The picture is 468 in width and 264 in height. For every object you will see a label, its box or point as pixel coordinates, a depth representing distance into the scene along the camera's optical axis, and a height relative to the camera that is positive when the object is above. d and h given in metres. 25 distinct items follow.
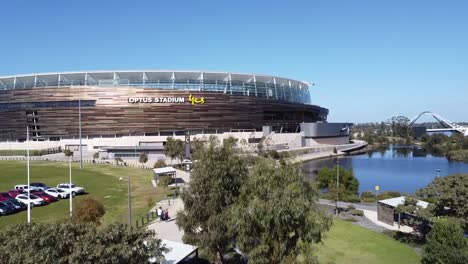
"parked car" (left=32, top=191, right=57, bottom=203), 37.56 -6.68
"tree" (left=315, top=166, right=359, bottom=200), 45.03 -6.19
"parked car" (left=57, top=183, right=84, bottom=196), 41.09 -6.46
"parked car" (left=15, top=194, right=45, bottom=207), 35.59 -6.58
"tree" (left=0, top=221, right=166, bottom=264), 10.47 -3.35
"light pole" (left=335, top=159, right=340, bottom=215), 34.92 -5.60
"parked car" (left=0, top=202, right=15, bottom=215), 32.20 -6.79
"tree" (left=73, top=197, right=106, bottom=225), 21.83 -4.83
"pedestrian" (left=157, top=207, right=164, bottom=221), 30.08 -6.89
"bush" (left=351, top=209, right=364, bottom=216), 33.55 -7.65
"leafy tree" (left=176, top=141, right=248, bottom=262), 16.58 -3.18
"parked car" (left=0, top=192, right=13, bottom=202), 35.97 -6.40
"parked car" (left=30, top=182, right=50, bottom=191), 42.22 -6.39
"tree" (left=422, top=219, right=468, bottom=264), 17.03 -5.71
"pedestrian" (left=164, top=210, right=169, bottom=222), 30.16 -6.97
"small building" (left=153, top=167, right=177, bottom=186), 49.39 -5.62
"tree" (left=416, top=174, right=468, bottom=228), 22.67 -4.24
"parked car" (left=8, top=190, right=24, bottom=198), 38.27 -6.43
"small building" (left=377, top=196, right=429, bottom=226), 29.74 -6.75
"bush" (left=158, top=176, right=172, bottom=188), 42.03 -5.81
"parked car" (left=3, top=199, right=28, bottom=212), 33.55 -6.69
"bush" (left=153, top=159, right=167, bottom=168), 63.44 -5.79
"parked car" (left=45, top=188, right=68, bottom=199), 39.77 -6.62
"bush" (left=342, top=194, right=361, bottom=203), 40.28 -7.64
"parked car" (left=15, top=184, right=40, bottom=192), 40.96 -6.39
